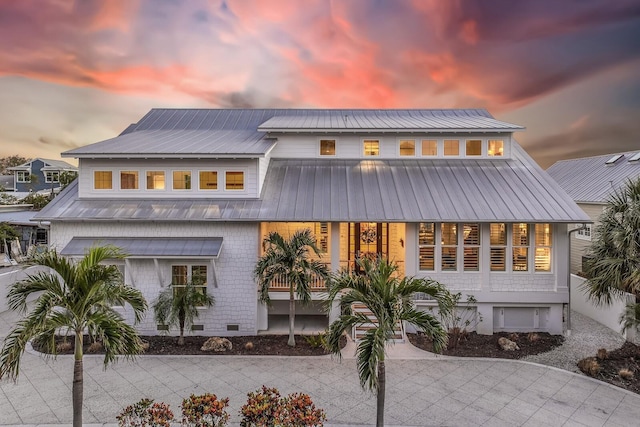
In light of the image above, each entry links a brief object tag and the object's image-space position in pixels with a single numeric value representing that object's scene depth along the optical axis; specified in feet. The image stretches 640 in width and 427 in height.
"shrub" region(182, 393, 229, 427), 16.67
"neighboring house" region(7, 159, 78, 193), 142.82
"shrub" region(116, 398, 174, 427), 16.70
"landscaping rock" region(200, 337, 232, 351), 34.01
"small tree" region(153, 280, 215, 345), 34.22
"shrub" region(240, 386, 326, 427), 16.37
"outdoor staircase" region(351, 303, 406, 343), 36.65
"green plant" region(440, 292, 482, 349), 37.11
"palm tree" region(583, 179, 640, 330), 29.50
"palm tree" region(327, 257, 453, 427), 17.39
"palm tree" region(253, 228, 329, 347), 33.53
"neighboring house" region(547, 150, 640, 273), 62.44
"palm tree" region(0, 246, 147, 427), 16.60
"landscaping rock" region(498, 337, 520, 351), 34.42
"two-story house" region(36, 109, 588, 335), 37.91
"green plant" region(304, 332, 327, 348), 34.65
